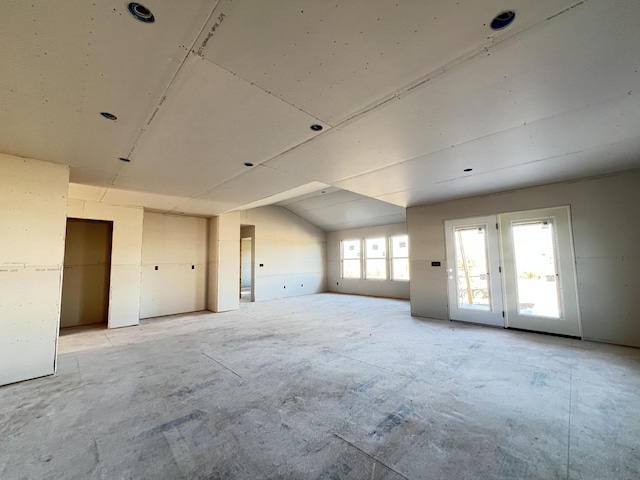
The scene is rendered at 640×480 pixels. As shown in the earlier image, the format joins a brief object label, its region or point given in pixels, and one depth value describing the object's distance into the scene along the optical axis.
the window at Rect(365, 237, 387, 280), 9.70
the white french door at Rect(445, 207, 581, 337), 4.37
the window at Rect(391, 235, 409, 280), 9.17
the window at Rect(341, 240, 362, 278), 10.47
